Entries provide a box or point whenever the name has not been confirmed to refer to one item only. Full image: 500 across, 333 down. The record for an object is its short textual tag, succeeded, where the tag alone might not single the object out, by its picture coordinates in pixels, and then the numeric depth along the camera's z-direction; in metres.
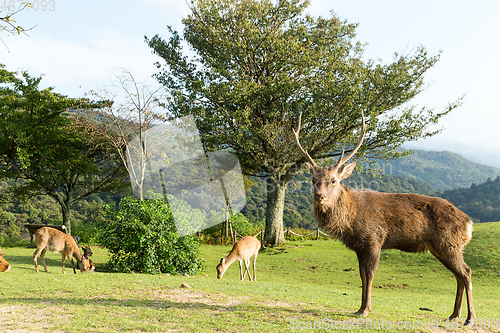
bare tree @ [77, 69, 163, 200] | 15.50
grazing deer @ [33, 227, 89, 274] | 9.73
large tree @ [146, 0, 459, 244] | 17.86
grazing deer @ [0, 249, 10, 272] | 9.05
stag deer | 5.31
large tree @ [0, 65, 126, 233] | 18.92
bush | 10.59
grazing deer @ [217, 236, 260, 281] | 10.78
